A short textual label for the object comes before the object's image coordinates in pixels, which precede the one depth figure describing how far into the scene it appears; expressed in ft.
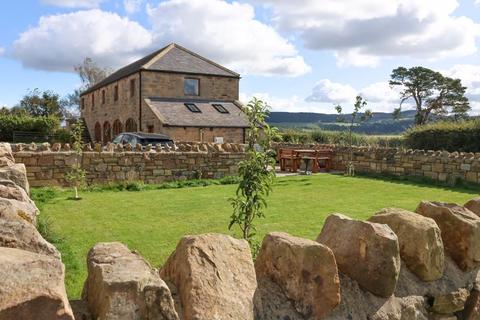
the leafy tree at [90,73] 192.65
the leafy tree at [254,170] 14.88
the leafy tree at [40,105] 174.90
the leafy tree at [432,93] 180.34
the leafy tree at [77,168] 37.06
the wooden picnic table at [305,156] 58.39
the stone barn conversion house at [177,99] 87.61
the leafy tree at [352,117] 54.58
